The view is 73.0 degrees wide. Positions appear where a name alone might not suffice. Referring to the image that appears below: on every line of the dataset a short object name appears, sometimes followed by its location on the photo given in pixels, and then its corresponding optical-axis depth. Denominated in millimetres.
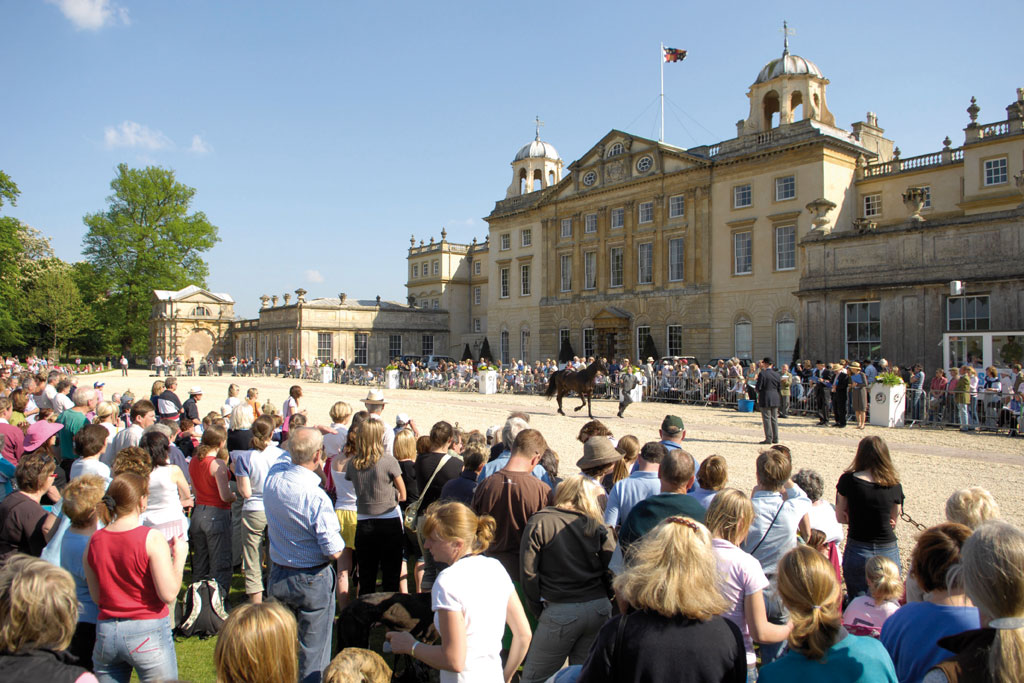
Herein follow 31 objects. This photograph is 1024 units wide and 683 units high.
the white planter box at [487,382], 31828
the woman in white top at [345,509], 5083
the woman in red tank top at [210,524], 5988
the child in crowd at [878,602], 3365
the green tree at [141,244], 52969
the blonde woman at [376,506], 5219
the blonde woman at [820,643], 2393
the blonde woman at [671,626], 2309
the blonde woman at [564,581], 3650
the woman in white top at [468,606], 3129
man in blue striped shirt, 4238
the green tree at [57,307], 50688
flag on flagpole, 36250
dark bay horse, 20516
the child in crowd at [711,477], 4426
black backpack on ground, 4969
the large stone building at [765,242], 21531
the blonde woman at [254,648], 2422
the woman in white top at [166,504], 4898
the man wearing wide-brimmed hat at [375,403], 7840
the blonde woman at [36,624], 2414
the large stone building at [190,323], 52281
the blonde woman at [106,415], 7484
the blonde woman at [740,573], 3078
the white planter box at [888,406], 17266
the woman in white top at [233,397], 10781
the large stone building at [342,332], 47219
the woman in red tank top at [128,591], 3498
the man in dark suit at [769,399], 14227
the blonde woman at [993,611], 2082
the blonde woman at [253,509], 5699
